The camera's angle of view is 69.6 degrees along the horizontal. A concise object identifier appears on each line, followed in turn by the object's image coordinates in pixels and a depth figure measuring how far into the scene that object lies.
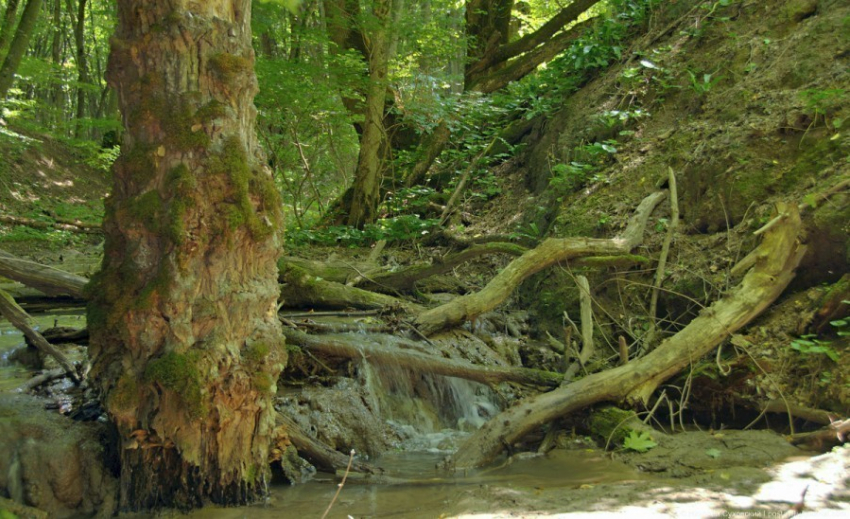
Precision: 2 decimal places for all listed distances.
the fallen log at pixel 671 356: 4.66
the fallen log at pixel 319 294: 6.81
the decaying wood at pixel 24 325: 4.24
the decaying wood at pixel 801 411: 4.22
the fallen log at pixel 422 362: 5.35
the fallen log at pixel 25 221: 7.07
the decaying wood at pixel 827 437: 3.84
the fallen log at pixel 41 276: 4.55
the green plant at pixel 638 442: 4.37
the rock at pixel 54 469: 3.38
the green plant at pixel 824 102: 5.57
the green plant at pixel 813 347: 4.41
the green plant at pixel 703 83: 7.27
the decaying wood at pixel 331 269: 7.37
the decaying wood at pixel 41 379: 4.37
